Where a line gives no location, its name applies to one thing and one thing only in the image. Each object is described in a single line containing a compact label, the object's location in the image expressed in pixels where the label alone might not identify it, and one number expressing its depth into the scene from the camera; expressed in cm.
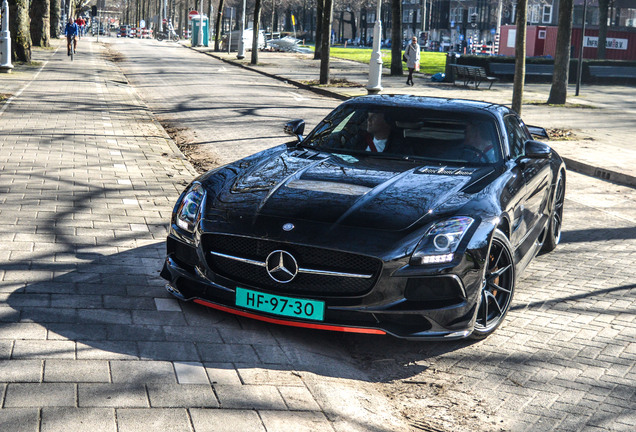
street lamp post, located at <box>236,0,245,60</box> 4575
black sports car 449
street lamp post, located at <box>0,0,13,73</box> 2436
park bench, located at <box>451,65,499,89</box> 2847
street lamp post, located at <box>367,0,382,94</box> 2460
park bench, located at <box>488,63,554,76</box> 3334
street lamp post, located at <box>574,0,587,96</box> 2559
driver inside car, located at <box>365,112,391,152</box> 607
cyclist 3384
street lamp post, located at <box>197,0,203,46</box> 6575
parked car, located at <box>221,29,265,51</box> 5569
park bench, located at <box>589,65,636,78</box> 3462
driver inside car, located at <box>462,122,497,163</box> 588
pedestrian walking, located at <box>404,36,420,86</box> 2883
